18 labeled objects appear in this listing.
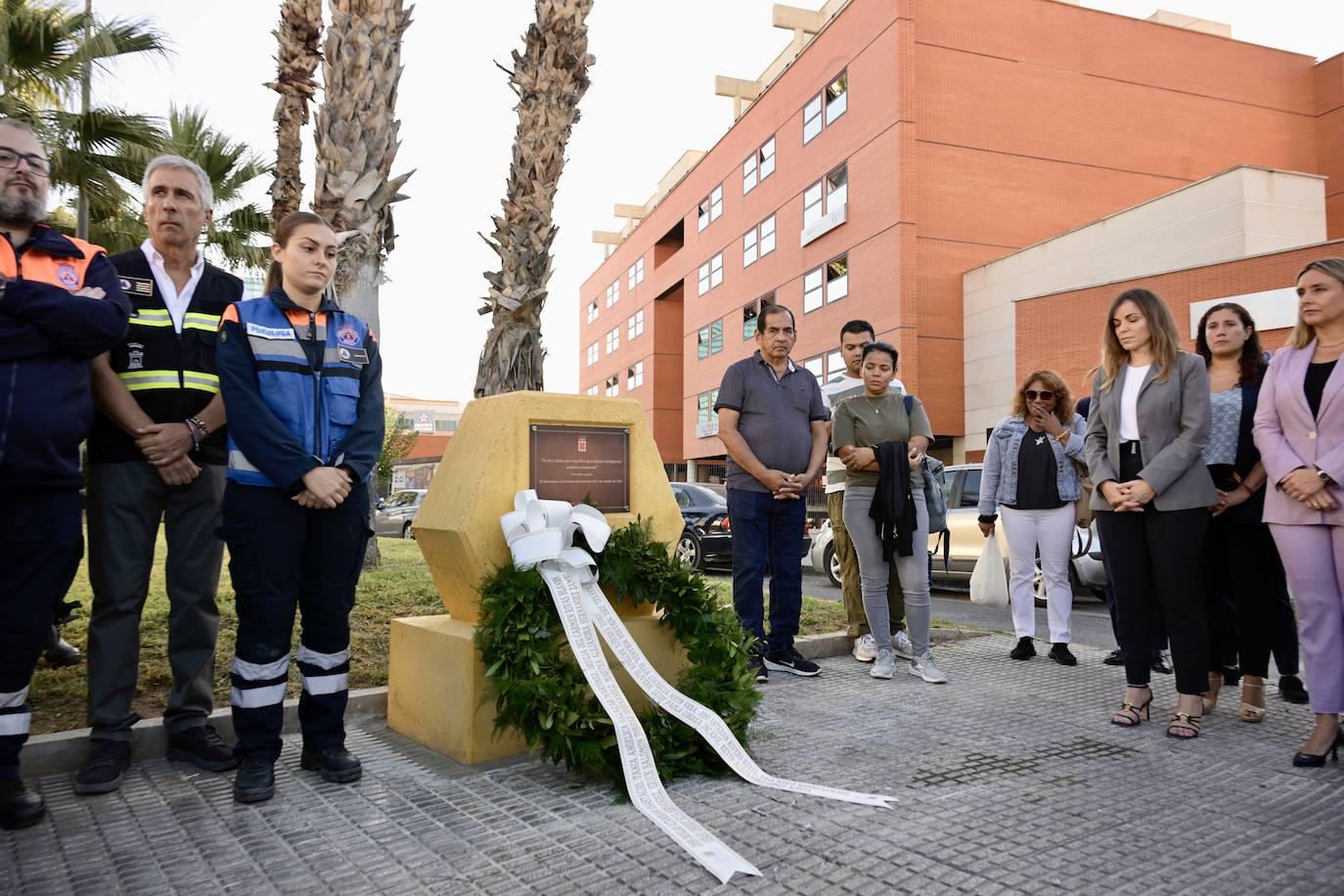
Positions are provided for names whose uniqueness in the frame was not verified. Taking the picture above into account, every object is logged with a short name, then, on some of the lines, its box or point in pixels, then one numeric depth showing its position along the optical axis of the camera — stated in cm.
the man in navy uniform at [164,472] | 344
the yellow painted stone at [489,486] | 378
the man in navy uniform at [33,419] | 290
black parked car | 1282
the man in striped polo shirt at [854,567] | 588
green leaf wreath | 329
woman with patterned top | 443
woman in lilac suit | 366
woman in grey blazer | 416
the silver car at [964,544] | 903
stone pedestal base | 358
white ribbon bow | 321
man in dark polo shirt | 517
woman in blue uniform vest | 326
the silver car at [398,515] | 2638
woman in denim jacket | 596
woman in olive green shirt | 532
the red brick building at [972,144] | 2309
